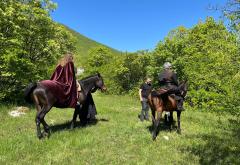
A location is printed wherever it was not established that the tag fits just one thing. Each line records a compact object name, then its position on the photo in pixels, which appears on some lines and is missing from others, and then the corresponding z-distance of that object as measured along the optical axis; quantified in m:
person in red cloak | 6.84
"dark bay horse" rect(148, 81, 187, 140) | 6.78
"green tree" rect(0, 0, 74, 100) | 10.56
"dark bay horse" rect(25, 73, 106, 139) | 6.38
